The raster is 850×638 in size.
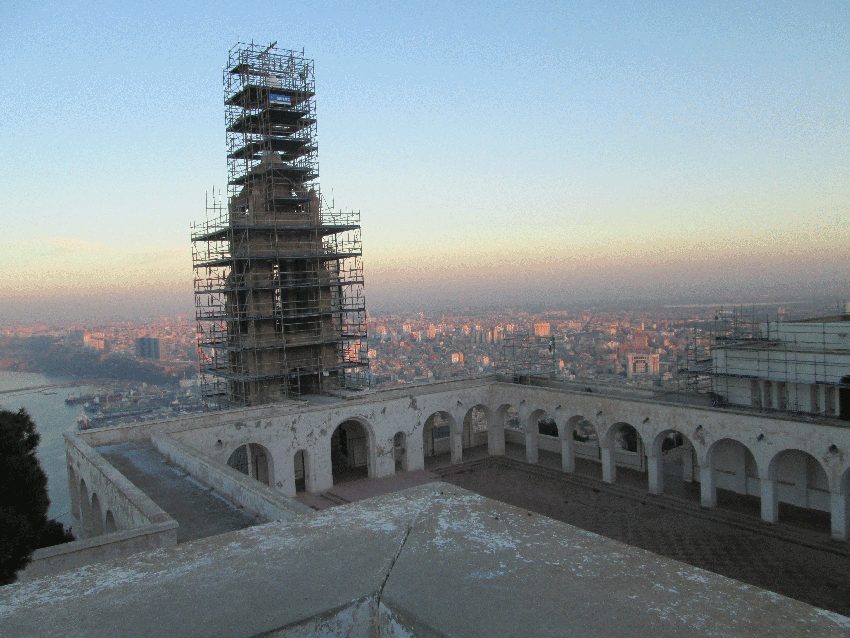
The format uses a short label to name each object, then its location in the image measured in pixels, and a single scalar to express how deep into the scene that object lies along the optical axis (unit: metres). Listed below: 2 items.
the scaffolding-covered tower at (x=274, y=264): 24.31
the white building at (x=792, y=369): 18.48
